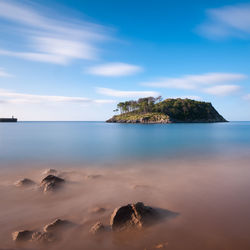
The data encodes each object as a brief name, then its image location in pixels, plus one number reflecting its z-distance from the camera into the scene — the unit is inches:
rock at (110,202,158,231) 220.8
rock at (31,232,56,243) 197.9
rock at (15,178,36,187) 366.8
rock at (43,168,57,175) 471.3
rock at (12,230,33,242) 199.0
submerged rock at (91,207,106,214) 262.7
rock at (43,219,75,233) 215.7
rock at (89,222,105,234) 212.1
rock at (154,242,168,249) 189.0
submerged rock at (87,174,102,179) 432.8
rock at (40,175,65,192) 338.8
